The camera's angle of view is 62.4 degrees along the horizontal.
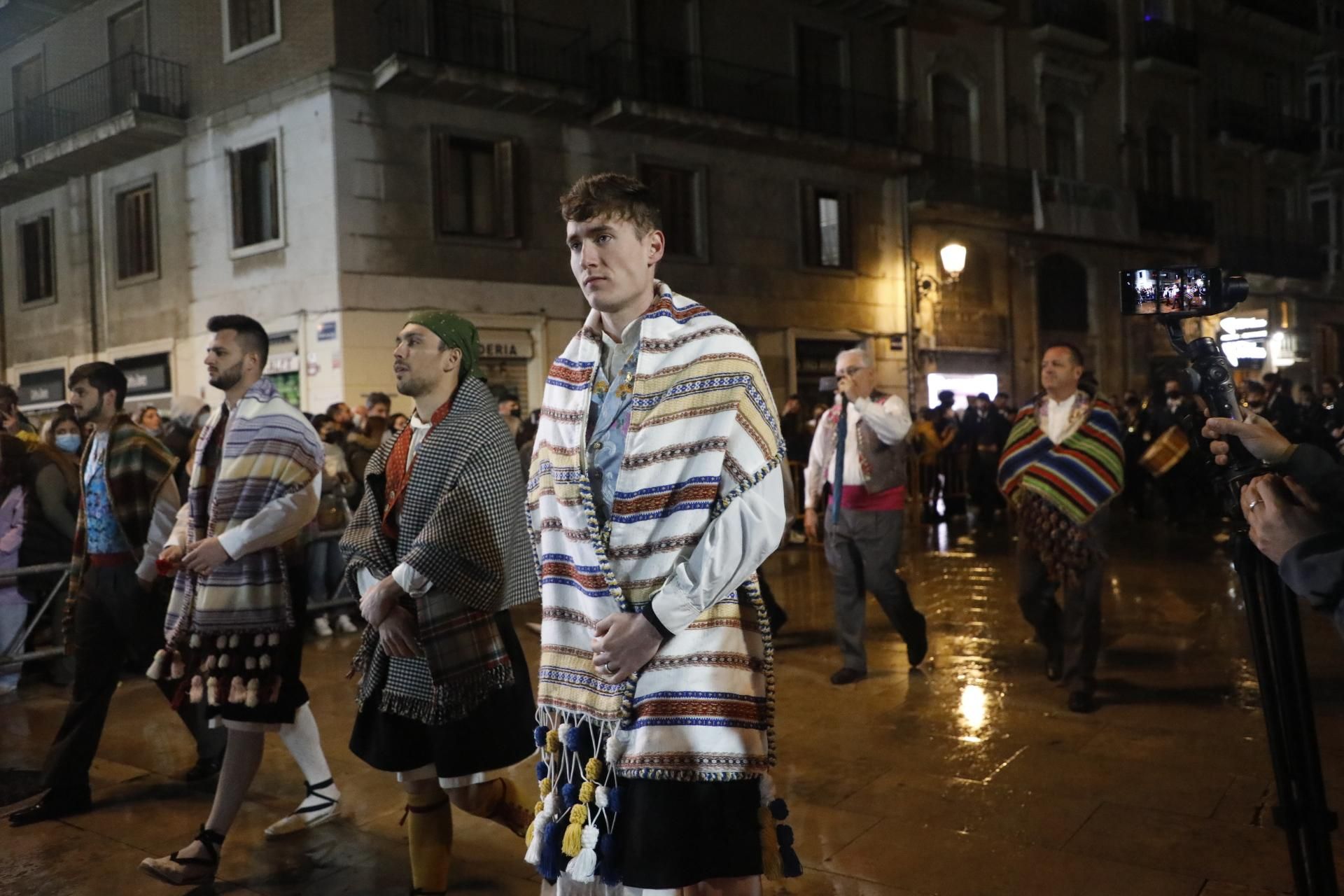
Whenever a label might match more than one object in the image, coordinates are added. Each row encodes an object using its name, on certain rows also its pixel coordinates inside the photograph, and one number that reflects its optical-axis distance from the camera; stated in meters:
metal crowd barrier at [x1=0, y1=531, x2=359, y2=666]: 6.96
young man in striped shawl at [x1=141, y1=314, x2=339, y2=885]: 4.02
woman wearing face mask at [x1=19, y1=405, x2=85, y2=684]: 7.42
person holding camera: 1.85
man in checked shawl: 3.36
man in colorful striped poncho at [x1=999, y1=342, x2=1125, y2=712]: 5.88
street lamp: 18.12
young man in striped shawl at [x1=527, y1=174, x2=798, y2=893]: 2.37
